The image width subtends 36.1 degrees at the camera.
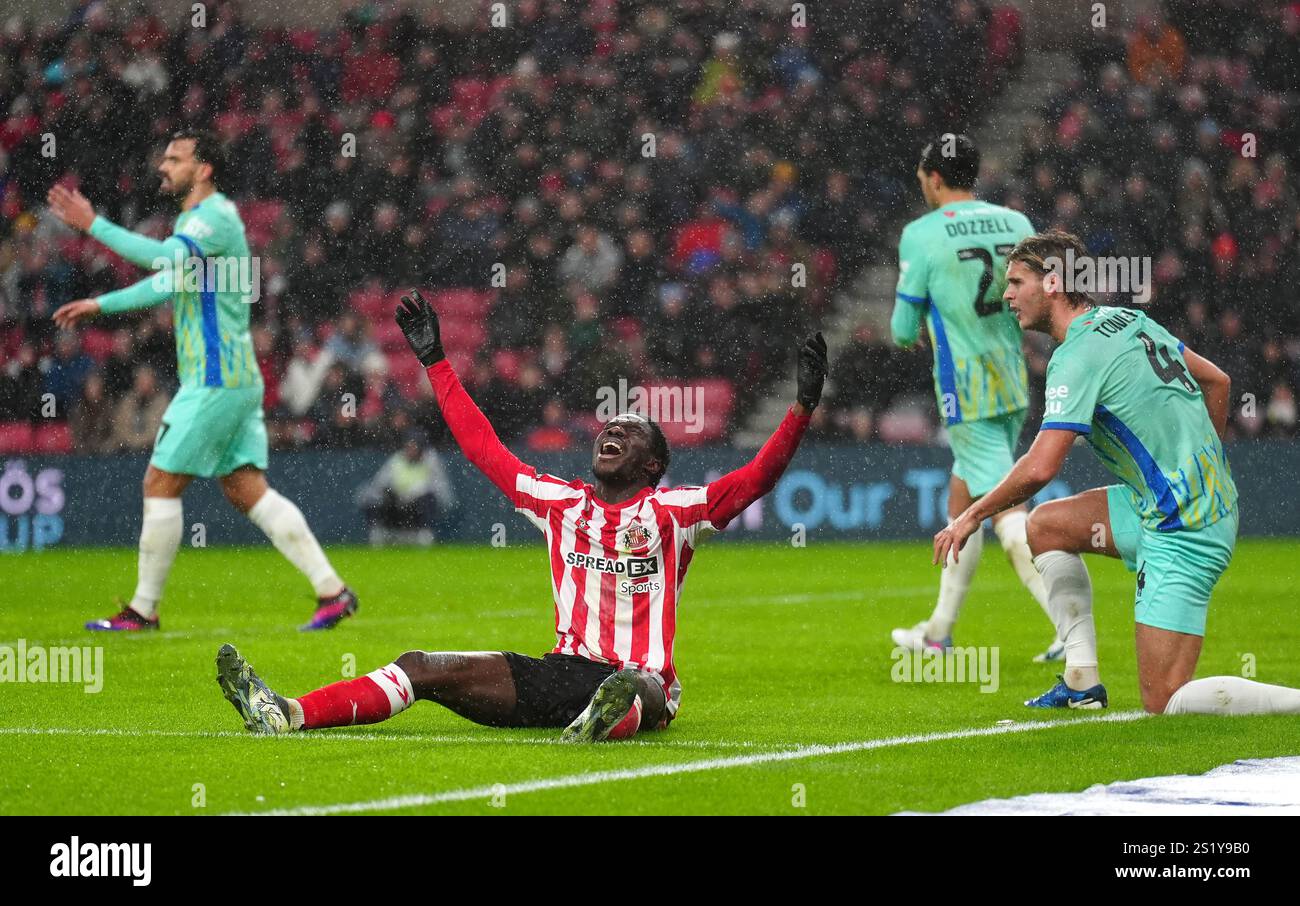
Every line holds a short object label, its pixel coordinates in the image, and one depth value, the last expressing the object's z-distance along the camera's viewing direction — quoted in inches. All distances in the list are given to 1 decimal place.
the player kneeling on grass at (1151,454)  261.3
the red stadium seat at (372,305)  739.4
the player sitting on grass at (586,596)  240.4
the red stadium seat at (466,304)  738.2
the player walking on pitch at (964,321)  360.2
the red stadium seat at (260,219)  753.0
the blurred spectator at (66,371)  717.3
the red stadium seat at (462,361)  725.3
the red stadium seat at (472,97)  794.8
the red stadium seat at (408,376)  728.3
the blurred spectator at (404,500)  705.0
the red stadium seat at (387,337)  736.3
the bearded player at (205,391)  397.7
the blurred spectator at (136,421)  711.1
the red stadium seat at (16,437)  696.4
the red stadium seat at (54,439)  706.8
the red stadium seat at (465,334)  730.2
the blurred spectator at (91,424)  709.9
